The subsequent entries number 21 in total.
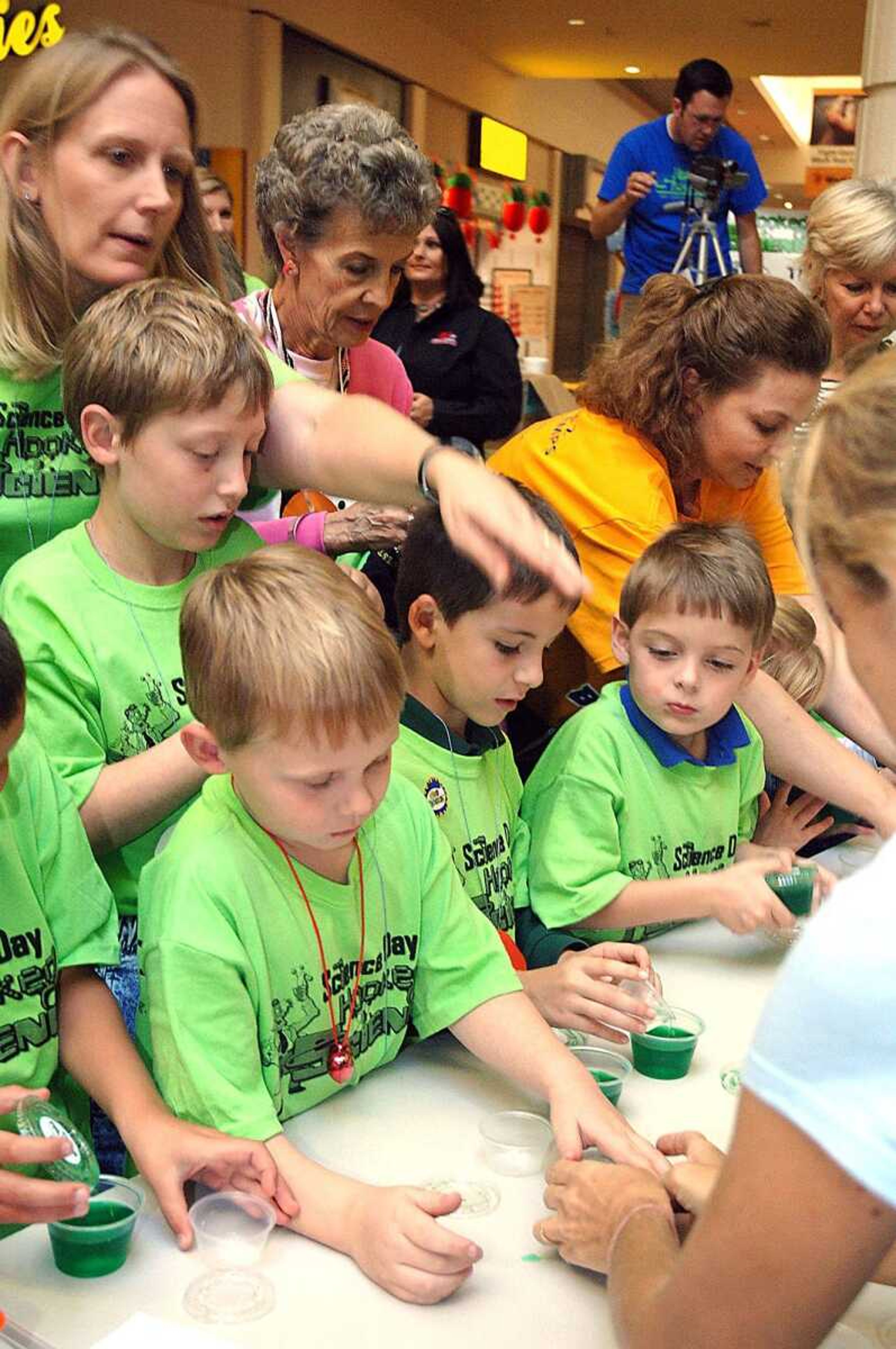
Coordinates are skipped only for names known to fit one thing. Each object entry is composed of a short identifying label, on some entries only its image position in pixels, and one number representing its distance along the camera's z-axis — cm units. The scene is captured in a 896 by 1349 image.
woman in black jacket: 498
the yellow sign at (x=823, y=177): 1471
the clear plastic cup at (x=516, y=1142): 143
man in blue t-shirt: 617
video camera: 609
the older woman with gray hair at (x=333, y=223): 253
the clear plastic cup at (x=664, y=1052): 164
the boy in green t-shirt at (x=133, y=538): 170
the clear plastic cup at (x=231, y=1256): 118
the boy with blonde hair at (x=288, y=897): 140
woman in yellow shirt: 246
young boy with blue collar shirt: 204
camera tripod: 605
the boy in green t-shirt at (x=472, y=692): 193
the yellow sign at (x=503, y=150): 1428
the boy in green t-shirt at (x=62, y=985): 133
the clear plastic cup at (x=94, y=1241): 121
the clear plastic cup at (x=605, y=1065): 158
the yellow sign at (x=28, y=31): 675
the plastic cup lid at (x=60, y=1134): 128
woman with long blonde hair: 186
